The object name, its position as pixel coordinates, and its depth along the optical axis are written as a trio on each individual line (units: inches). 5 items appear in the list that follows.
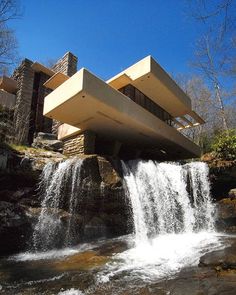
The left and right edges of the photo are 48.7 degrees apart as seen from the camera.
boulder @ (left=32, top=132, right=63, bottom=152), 609.9
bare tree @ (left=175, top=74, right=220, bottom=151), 1033.5
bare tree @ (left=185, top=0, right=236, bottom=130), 767.3
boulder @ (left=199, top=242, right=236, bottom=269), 206.2
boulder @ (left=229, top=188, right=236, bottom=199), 407.7
